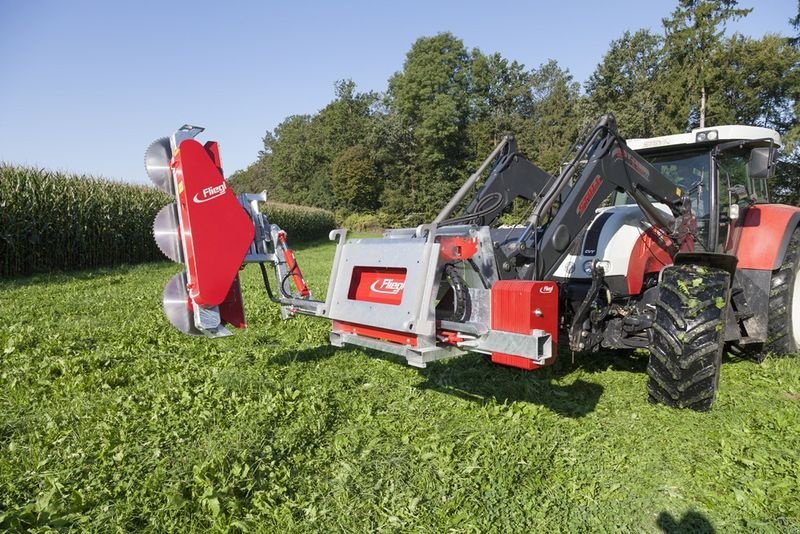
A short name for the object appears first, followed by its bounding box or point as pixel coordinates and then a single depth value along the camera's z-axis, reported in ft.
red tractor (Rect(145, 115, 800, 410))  10.52
